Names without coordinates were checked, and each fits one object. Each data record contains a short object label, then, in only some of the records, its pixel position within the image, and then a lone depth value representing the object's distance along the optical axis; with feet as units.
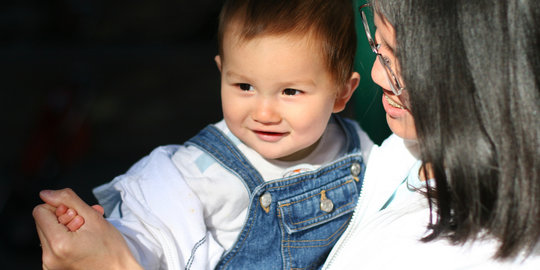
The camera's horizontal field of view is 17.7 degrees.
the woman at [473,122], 4.73
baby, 5.34
